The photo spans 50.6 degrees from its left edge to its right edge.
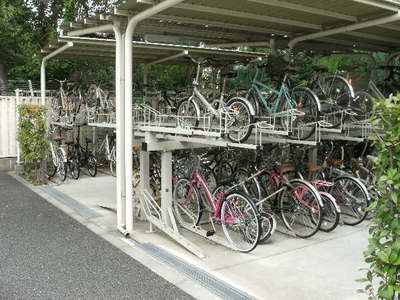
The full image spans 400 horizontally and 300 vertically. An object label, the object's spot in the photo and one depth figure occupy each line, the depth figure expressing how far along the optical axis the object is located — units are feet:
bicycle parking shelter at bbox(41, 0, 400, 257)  16.69
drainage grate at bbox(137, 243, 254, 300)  13.01
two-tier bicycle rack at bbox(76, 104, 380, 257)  16.25
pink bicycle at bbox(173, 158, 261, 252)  16.84
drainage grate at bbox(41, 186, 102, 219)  22.67
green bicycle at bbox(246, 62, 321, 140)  17.38
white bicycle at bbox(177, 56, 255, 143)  15.51
